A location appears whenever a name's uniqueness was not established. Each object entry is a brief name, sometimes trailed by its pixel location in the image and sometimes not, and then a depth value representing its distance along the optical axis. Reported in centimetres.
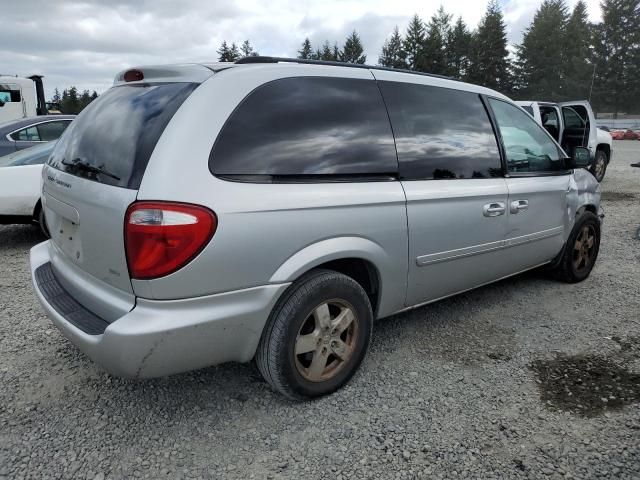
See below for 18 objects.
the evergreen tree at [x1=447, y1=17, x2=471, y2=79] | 6419
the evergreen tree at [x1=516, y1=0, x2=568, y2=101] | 6538
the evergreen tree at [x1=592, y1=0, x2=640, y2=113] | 6338
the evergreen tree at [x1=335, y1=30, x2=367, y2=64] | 7043
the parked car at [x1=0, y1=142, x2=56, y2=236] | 541
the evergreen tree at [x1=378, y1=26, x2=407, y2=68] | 6575
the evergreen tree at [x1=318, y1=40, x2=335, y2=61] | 7075
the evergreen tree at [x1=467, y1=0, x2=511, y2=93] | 6103
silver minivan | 208
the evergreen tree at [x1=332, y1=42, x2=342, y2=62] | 6998
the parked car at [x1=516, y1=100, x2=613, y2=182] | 999
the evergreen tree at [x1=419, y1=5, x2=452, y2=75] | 5980
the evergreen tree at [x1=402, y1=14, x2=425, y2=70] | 6272
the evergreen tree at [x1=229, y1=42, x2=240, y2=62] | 5744
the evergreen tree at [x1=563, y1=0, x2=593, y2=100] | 6488
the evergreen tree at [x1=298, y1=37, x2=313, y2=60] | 7675
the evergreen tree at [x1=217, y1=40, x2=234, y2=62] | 5964
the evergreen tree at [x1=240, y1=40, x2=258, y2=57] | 6388
